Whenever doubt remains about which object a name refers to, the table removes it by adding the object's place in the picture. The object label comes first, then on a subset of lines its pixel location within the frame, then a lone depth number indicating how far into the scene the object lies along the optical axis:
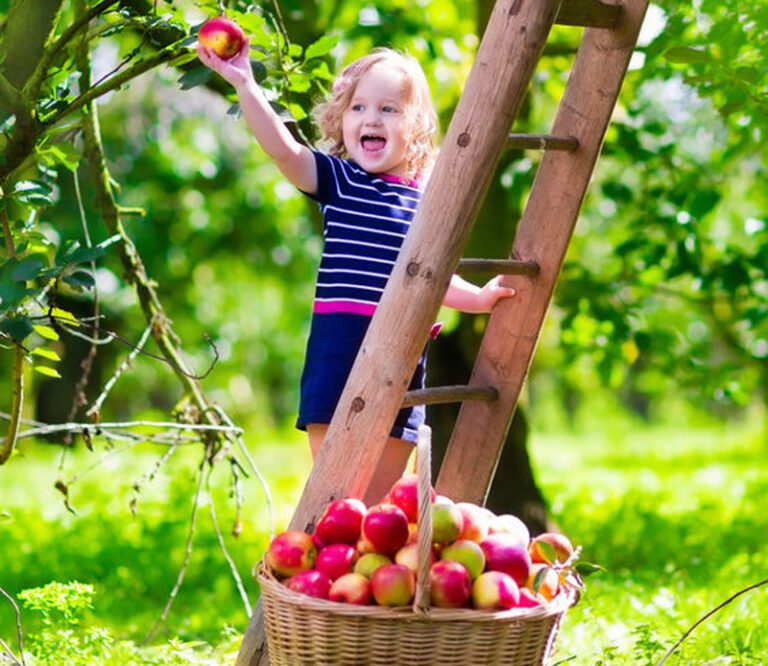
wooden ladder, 4.48
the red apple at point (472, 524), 4.26
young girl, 5.06
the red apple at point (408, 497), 4.34
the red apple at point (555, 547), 4.46
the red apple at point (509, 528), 4.40
